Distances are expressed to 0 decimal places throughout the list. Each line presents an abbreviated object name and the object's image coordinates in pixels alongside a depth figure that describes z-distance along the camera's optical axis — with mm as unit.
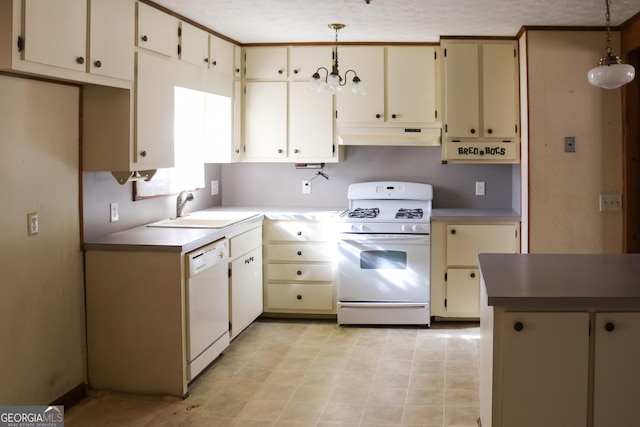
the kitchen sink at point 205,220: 4219
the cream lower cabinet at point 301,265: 4953
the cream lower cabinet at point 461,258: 4750
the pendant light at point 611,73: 2602
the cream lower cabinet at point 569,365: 2260
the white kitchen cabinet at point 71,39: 2564
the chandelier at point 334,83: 4117
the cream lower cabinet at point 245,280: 4277
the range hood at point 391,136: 4941
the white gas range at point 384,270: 4754
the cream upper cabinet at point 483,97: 4789
